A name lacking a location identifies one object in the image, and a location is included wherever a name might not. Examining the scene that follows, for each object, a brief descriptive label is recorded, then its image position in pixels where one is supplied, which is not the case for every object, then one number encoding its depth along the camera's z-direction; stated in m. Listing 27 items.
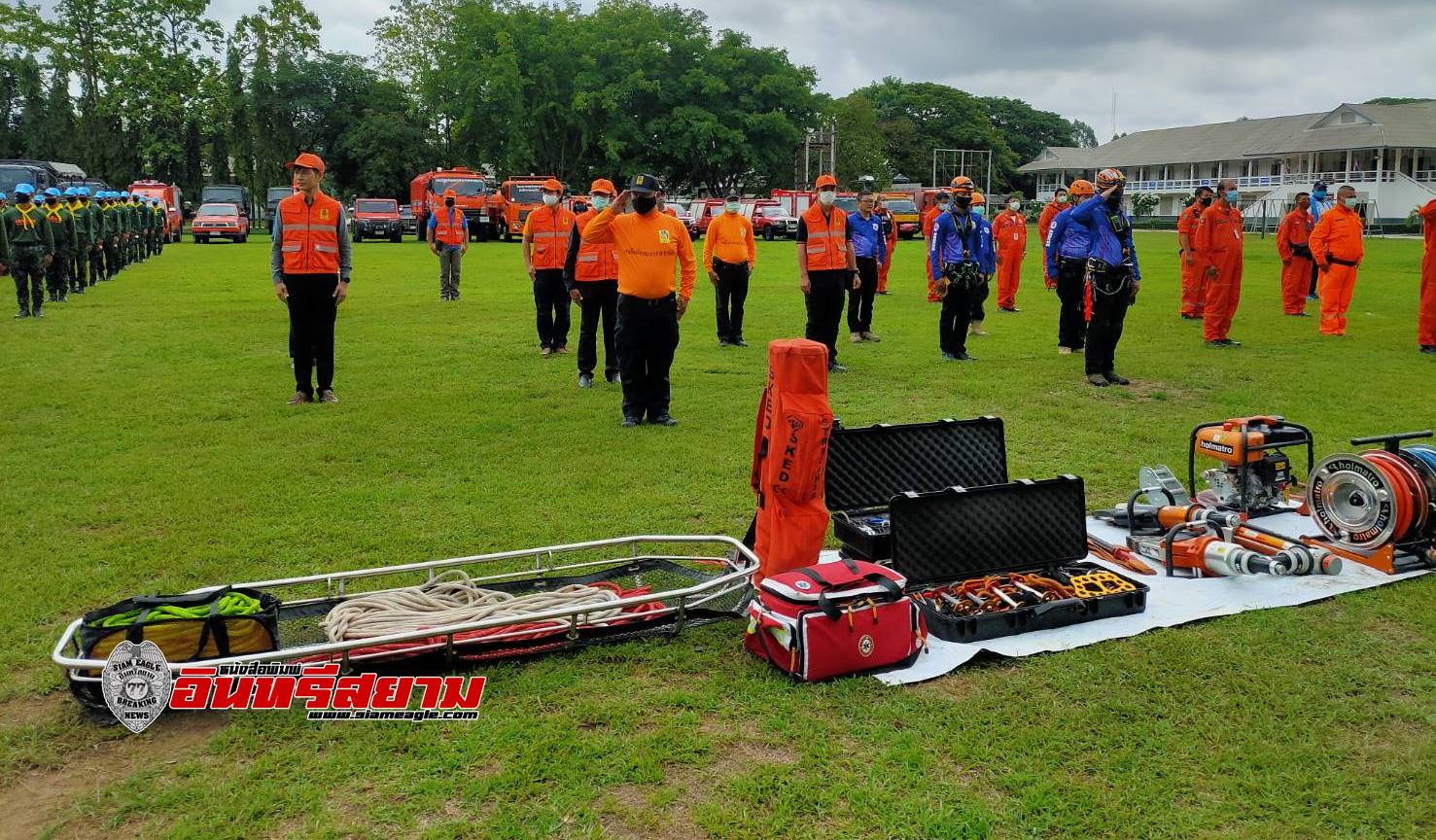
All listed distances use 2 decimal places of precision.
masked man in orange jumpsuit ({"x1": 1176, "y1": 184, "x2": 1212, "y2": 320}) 15.74
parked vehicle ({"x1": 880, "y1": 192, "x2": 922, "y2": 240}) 45.62
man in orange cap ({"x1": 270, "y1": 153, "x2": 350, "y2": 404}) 9.10
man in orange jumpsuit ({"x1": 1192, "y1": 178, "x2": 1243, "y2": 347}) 13.34
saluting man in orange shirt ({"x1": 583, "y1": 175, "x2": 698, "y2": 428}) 8.34
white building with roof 63.72
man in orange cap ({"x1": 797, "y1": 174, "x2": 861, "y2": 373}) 11.33
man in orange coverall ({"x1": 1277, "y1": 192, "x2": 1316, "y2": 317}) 16.33
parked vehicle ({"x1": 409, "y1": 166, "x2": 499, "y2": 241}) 42.72
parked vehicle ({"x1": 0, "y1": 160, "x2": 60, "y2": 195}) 29.89
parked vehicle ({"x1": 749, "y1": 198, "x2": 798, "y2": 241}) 46.12
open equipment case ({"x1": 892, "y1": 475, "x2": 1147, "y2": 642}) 4.58
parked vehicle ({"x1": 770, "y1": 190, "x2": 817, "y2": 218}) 45.12
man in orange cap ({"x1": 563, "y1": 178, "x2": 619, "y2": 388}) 10.71
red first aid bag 4.08
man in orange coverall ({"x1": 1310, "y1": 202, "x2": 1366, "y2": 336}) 14.09
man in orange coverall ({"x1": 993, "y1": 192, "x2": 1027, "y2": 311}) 18.27
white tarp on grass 4.34
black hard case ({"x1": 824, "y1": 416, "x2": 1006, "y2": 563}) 5.75
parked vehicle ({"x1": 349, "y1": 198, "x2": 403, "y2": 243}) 43.56
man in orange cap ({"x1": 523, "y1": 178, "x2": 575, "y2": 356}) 12.52
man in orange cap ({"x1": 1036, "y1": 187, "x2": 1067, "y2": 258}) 17.80
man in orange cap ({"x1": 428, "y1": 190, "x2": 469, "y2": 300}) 19.20
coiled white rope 4.28
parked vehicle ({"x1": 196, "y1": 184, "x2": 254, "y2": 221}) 45.62
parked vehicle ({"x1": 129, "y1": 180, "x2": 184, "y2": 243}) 41.78
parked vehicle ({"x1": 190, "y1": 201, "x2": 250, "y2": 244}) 40.75
